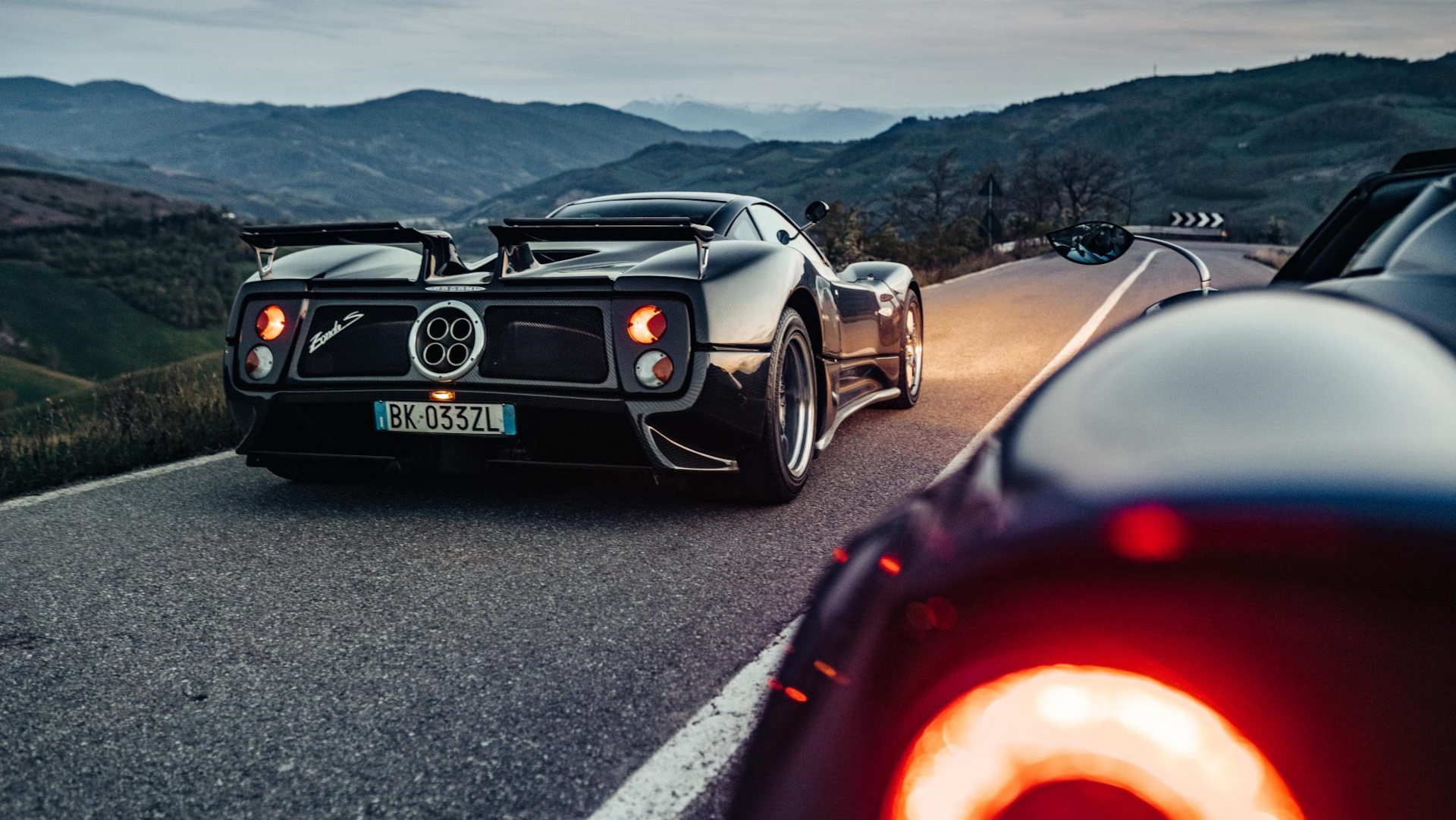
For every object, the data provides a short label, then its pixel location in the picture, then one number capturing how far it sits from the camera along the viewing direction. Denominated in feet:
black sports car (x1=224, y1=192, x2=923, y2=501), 12.57
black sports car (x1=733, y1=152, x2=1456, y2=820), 2.51
